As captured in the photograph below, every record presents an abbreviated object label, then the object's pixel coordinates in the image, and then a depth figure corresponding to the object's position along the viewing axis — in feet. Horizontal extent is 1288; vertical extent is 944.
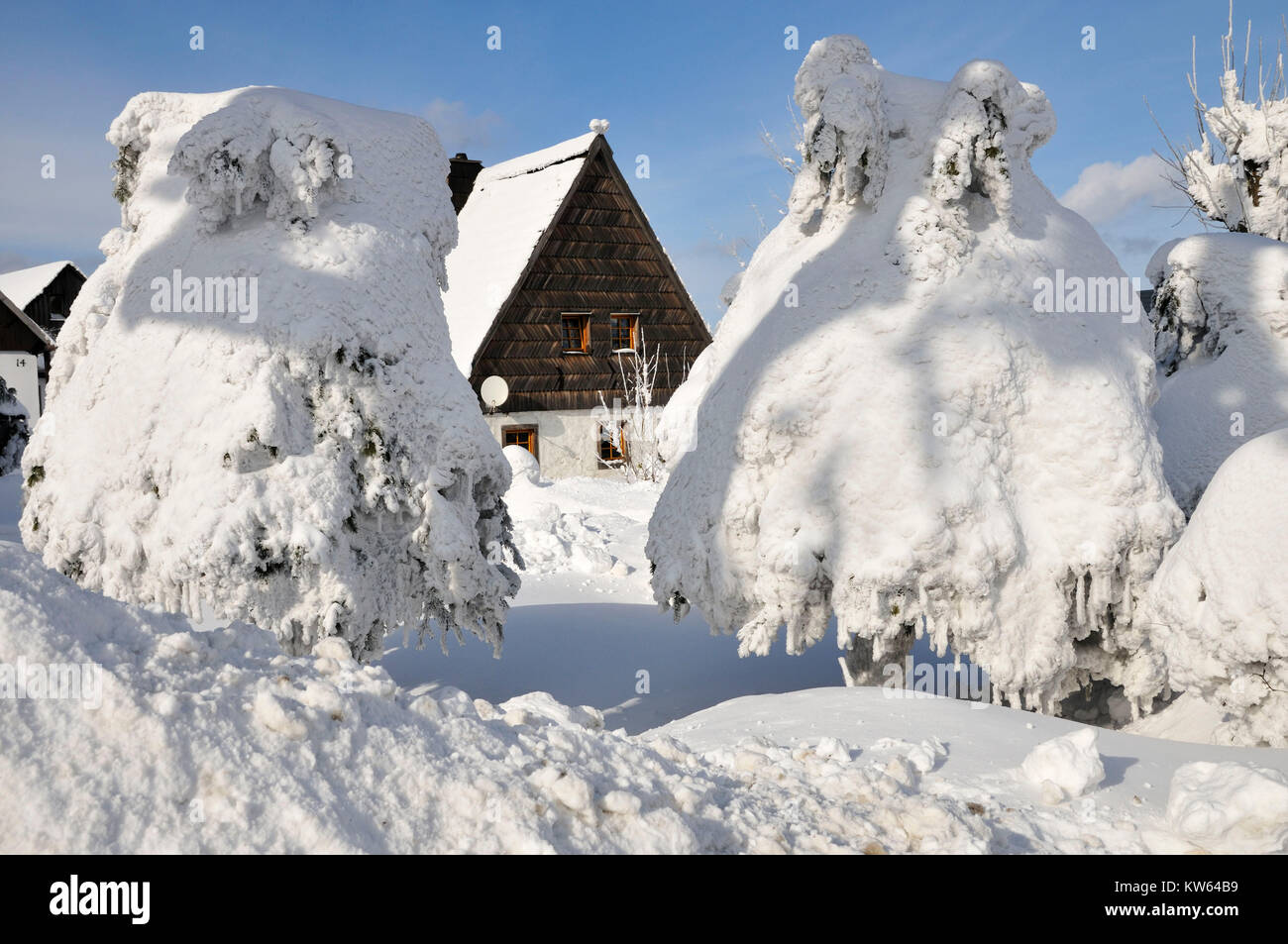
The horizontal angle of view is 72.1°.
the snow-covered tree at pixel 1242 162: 36.24
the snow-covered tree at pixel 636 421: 57.16
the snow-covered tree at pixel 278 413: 16.11
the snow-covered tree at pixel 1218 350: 19.95
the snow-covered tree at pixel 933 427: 16.55
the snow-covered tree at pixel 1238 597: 12.95
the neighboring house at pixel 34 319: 83.15
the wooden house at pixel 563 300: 55.83
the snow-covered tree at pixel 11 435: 50.24
